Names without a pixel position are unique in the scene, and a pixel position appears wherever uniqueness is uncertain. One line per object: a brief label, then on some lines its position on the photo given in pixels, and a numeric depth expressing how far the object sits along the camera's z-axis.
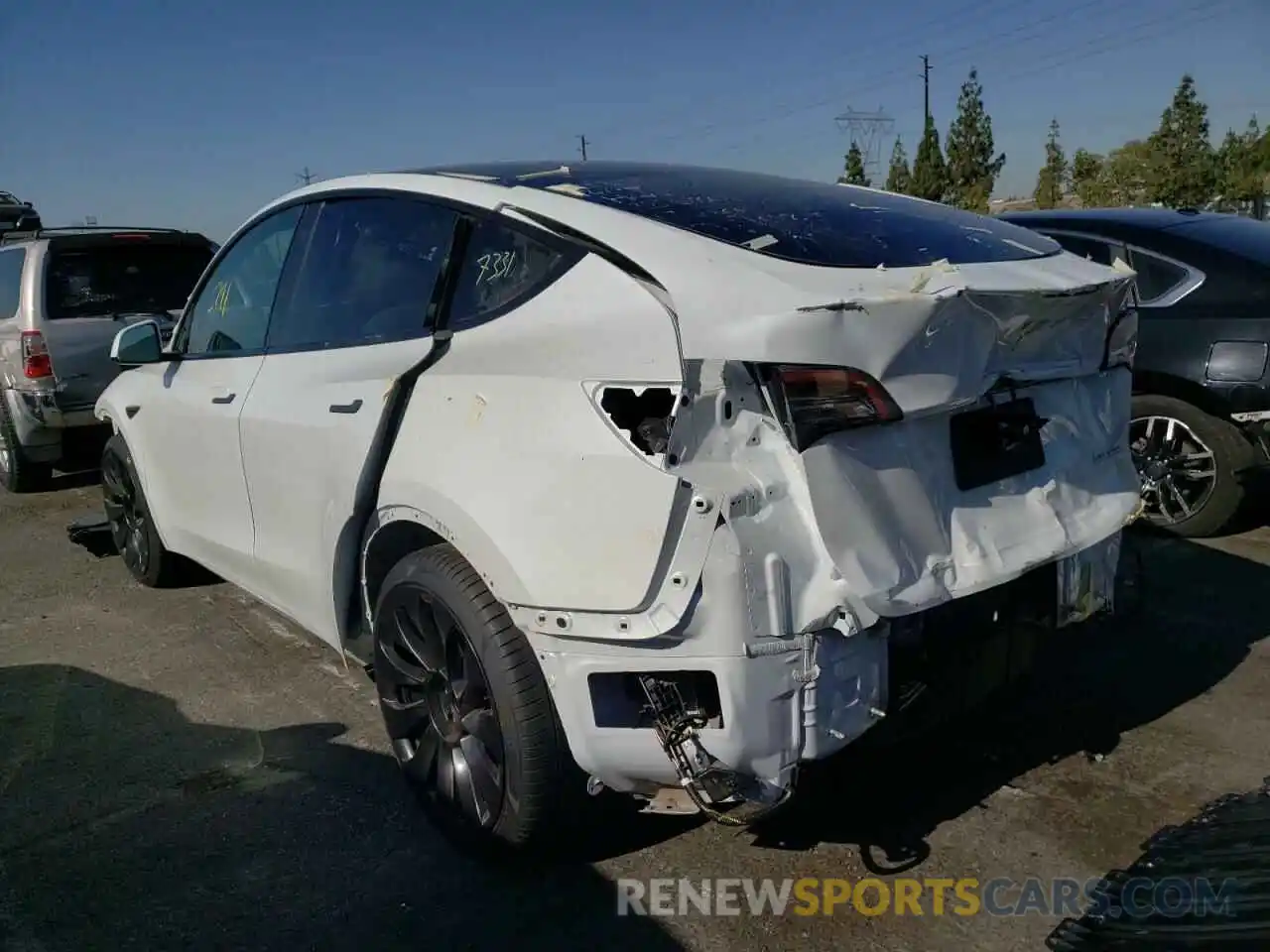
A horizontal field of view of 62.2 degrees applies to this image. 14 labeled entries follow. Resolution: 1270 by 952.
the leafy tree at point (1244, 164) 35.82
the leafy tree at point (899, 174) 50.03
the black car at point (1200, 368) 4.98
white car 2.15
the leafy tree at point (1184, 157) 36.88
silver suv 7.01
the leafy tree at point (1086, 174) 42.72
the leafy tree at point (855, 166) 53.47
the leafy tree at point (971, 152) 48.03
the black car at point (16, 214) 13.72
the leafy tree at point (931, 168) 47.75
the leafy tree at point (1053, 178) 43.09
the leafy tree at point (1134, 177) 38.56
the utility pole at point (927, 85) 50.28
